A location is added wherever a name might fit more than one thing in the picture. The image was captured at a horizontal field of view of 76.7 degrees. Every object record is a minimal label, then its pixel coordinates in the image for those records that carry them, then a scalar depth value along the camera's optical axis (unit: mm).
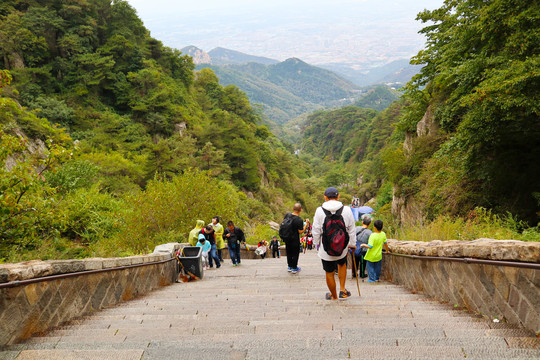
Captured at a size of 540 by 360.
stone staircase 2641
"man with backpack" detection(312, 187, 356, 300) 4691
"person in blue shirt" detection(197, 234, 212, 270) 9732
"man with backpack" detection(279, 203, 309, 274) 7445
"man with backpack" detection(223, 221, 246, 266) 10594
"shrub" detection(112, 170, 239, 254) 14094
